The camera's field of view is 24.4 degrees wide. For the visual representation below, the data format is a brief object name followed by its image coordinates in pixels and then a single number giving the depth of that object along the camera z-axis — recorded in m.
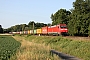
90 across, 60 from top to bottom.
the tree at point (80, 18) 55.34
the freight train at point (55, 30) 52.16
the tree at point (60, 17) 92.90
